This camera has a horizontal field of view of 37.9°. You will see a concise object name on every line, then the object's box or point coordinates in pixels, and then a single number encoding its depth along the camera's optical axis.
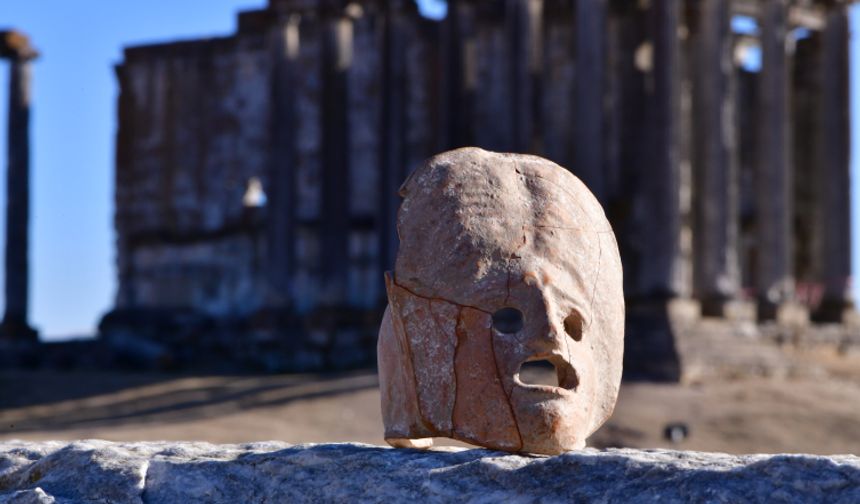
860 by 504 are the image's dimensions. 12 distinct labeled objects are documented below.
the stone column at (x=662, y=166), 18.78
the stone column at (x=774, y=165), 20.77
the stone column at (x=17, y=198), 24.50
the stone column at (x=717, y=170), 19.67
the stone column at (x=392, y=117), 22.47
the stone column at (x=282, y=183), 22.73
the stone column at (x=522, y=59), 21.03
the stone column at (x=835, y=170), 21.83
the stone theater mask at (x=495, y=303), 4.82
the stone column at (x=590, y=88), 19.61
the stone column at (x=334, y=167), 22.75
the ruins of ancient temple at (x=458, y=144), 19.70
